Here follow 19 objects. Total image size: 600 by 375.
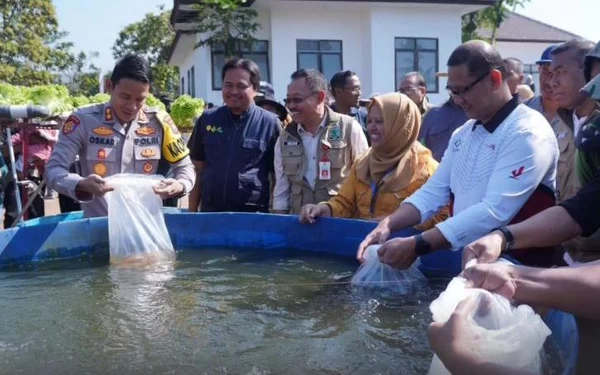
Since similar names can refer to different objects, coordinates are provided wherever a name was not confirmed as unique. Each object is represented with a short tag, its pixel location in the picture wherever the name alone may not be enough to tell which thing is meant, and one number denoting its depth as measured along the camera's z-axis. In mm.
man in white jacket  2453
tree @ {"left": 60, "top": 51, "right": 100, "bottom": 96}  46312
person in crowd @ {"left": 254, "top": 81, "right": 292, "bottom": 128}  5855
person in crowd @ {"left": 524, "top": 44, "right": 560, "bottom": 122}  3861
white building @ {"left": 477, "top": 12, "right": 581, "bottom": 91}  30839
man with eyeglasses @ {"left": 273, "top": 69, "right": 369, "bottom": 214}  3967
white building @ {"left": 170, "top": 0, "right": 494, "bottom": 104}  18734
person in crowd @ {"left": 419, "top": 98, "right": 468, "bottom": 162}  5087
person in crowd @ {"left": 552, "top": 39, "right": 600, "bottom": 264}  3342
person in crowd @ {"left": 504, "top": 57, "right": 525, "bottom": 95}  5000
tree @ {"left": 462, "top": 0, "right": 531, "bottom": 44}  24391
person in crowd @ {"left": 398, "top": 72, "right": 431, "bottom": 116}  6004
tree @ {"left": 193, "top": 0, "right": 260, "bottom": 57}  17547
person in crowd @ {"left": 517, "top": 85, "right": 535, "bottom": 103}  5914
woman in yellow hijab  3398
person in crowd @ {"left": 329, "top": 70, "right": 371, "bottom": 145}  5559
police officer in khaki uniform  3443
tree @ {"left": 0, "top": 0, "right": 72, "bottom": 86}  28203
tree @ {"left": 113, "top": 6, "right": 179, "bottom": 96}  35750
